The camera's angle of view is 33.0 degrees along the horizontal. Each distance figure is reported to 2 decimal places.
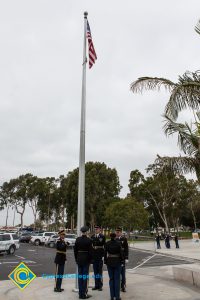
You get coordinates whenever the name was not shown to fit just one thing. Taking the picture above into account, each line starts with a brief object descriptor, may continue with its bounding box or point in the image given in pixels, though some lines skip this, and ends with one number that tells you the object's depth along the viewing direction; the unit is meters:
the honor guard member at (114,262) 8.21
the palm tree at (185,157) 11.38
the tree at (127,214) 50.31
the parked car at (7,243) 24.13
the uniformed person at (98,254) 9.73
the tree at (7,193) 84.69
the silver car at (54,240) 33.80
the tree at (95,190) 57.84
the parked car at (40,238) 40.81
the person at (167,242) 30.83
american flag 12.23
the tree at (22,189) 82.12
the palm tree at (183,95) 9.46
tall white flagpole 9.76
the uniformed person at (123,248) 9.53
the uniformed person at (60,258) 9.41
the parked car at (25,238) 49.12
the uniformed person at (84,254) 8.61
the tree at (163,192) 54.47
